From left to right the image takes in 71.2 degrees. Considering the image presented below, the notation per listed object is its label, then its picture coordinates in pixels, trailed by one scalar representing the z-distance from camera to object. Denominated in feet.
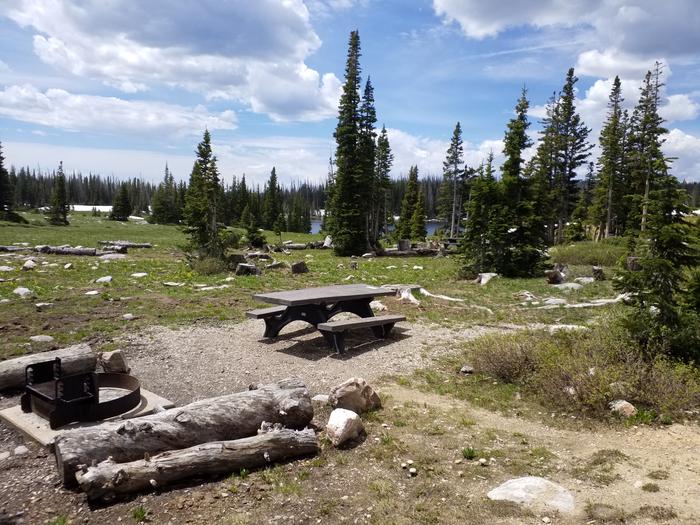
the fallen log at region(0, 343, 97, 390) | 23.81
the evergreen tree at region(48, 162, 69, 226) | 166.30
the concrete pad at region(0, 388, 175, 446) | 19.06
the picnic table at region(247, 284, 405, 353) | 32.42
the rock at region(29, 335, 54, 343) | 31.81
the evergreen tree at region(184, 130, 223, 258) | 70.03
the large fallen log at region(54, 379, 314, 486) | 15.98
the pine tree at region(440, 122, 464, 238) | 164.25
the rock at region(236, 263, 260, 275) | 65.72
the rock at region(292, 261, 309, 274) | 70.08
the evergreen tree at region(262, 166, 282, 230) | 241.35
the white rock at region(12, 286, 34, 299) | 45.27
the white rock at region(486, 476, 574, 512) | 14.79
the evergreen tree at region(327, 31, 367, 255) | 112.27
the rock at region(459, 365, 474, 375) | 28.30
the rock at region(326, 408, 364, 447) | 19.02
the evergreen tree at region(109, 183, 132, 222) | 233.35
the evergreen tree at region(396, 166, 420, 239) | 187.71
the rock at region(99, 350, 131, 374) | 26.61
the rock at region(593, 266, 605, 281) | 60.39
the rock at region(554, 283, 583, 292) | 55.62
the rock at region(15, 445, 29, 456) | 18.17
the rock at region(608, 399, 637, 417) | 21.45
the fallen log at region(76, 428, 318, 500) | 15.16
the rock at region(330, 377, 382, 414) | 22.15
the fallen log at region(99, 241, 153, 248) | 102.68
